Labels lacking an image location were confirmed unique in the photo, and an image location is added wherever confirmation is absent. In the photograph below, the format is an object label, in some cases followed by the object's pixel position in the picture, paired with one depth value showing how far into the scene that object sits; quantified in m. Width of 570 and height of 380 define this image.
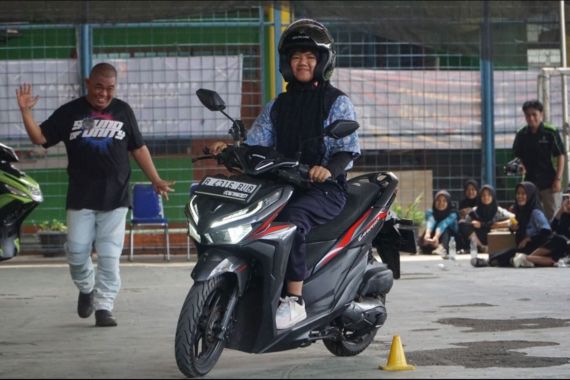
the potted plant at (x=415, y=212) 18.08
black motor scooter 7.27
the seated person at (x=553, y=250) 16.22
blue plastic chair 17.47
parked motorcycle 11.39
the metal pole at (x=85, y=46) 17.39
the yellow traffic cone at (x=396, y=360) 7.51
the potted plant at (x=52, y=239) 17.34
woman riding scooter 7.99
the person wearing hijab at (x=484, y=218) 17.91
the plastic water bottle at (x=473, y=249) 16.75
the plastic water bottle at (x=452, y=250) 17.23
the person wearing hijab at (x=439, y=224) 18.09
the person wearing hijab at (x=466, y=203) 18.30
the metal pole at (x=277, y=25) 17.50
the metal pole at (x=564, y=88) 17.98
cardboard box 16.97
